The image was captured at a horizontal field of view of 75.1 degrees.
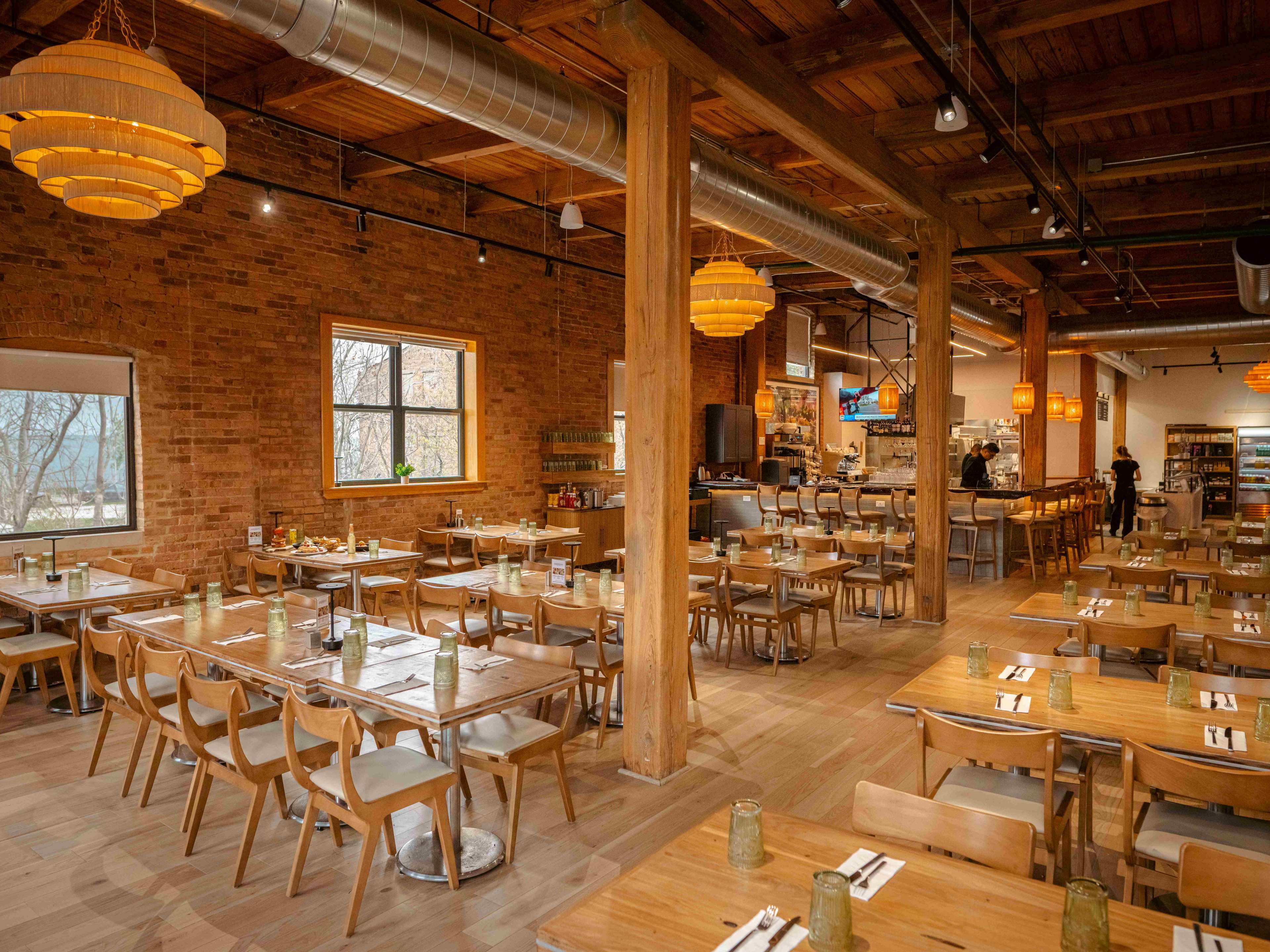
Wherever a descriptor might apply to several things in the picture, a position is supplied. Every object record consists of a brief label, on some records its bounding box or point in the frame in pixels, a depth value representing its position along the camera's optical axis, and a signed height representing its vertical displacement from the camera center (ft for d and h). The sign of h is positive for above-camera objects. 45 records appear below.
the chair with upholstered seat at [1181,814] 8.00 -4.07
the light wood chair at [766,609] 20.49 -3.71
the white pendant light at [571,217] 24.36 +7.33
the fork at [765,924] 5.49 -3.17
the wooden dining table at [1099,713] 9.48 -3.17
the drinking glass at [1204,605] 15.52 -2.72
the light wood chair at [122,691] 13.03 -3.85
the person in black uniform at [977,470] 40.81 -0.34
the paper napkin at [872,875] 6.13 -3.19
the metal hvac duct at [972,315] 31.04 +6.88
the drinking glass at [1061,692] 10.51 -2.93
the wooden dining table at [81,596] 16.90 -2.74
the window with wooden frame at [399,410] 28.32 +2.03
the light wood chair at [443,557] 27.84 -3.22
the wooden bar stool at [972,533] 35.24 -3.13
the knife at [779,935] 5.46 -3.18
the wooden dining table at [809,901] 5.53 -3.20
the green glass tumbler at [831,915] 5.35 -2.94
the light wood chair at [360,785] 9.64 -3.99
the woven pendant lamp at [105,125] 10.04 +4.39
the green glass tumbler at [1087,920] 5.19 -2.89
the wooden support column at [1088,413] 54.29 +3.30
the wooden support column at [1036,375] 41.60 +4.45
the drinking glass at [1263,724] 9.57 -3.05
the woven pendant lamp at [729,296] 21.53 +4.40
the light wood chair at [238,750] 10.75 -3.96
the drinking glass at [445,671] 11.25 -2.81
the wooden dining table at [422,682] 10.73 -3.07
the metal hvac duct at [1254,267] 28.86 +6.89
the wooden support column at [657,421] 14.07 +0.74
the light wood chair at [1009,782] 9.08 -4.03
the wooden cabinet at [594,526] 34.14 -2.62
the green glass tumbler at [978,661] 11.90 -2.89
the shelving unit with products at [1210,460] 60.80 +0.10
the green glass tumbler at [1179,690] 10.69 -2.96
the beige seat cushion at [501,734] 11.60 -3.94
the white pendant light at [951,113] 16.30 +6.96
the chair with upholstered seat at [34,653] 16.71 -3.84
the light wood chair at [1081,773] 10.80 -4.07
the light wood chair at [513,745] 11.48 -3.97
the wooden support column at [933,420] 26.30 +1.38
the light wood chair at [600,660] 15.48 -3.84
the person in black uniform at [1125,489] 47.88 -1.57
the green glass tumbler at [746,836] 6.49 -2.94
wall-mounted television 55.57 +4.02
